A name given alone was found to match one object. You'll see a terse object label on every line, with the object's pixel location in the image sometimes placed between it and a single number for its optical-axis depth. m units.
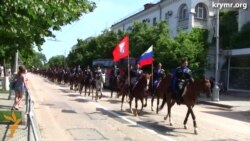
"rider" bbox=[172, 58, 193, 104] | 17.09
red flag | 23.88
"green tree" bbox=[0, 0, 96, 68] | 8.43
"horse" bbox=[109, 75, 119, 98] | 31.88
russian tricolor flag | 23.95
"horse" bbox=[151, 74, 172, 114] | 19.20
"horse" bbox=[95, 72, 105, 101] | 30.56
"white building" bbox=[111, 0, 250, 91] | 48.55
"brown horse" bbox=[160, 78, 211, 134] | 16.05
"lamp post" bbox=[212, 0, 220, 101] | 34.09
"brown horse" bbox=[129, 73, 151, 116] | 20.58
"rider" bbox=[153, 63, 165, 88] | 22.87
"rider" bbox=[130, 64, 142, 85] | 22.47
